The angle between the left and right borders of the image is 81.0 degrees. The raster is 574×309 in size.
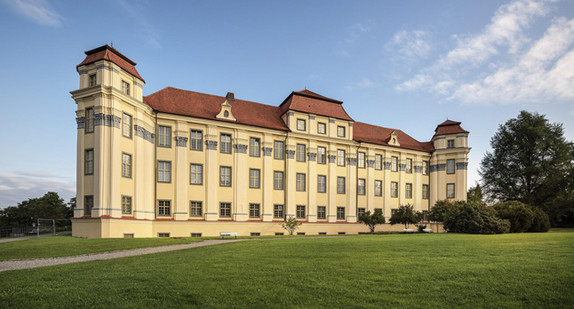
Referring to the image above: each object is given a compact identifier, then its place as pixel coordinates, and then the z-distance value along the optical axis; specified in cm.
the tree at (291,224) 3155
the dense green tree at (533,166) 4322
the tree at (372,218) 3538
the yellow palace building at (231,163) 2470
